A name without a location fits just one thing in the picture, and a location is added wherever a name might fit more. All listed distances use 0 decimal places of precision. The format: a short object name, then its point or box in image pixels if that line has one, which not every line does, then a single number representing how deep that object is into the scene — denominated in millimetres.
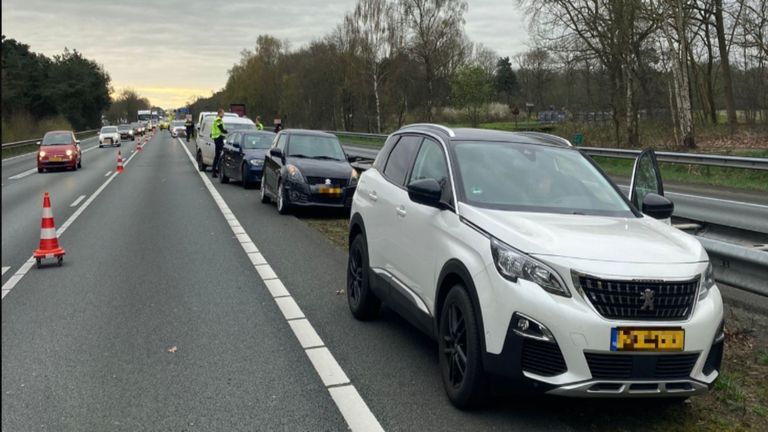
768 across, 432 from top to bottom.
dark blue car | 19625
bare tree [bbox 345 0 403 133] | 61719
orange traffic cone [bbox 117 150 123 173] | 28053
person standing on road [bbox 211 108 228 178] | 22859
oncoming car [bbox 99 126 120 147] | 54531
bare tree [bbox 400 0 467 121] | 60406
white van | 25609
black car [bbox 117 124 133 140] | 73500
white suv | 3830
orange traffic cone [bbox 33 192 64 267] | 9398
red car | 29047
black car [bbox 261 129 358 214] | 14125
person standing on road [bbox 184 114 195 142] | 57444
